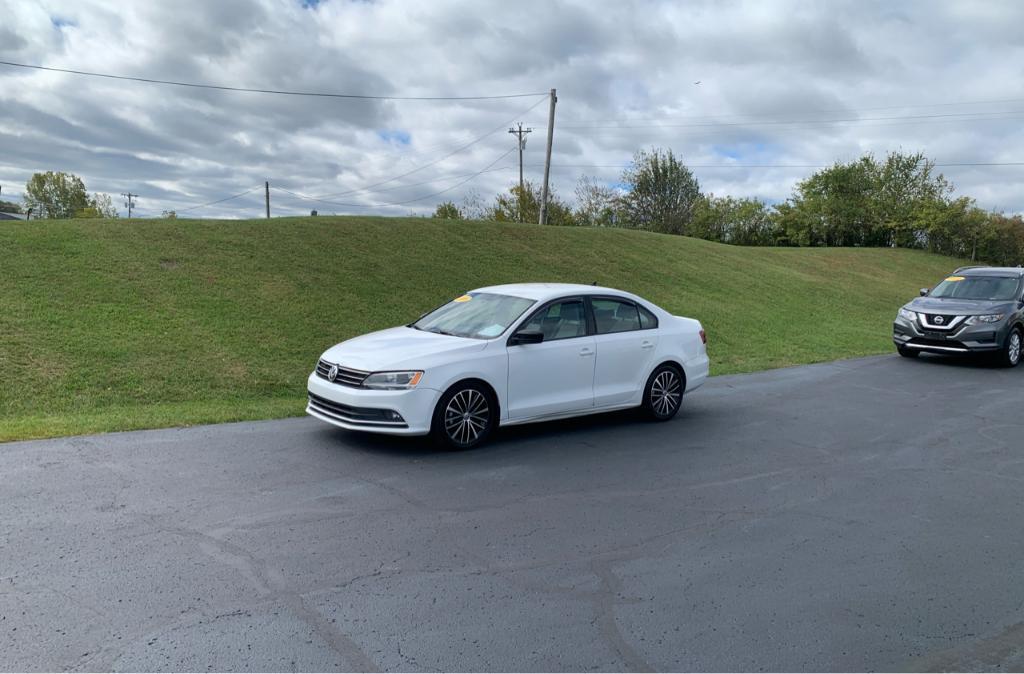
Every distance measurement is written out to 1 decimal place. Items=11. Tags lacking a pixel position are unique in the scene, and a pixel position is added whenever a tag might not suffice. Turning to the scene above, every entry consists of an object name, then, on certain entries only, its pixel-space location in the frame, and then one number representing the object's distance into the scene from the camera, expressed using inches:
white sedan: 261.4
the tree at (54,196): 3469.5
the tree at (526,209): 2576.3
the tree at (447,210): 3262.8
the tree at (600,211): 2564.0
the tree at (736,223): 2148.1
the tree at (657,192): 2514.8
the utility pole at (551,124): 1433.4
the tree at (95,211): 3272.6
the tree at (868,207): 1980.8
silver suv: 534.6
